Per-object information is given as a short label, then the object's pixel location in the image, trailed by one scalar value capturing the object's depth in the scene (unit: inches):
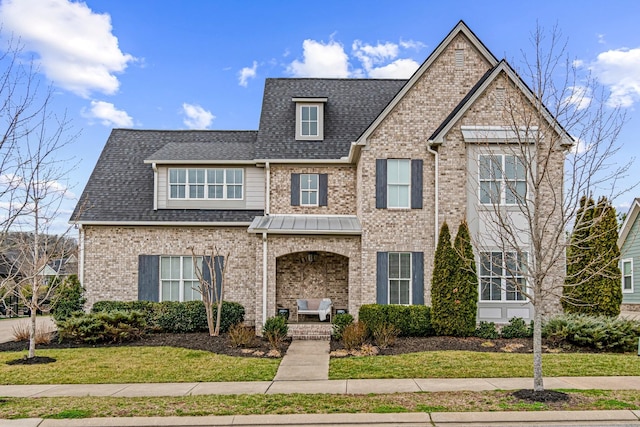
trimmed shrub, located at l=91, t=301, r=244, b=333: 734.5
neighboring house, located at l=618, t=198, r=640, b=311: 1135.0
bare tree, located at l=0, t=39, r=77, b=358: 419.5
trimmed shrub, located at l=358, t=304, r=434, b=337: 655.1
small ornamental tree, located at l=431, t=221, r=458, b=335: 651.5
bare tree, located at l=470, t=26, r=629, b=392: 666.2
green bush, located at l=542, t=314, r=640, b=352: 569.3
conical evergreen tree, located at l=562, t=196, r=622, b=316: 641.0
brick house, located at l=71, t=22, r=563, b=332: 693.3
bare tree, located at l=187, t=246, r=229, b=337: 704.4
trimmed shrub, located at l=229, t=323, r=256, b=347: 612.4
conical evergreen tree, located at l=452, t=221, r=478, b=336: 649.6
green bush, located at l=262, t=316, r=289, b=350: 640.0
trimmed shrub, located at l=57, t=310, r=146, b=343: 642.2
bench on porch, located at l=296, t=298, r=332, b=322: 754.2
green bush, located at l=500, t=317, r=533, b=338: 653.9
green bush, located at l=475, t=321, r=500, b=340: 650.2
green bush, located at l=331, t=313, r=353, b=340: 651.5
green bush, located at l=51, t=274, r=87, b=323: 751.1
